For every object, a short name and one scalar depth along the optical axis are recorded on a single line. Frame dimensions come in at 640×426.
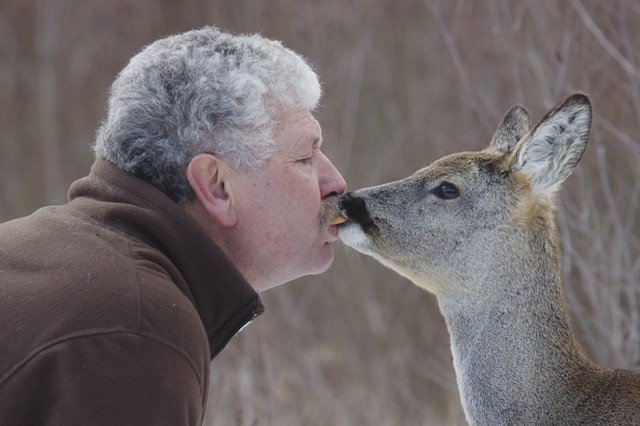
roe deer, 6.86
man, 5.16
